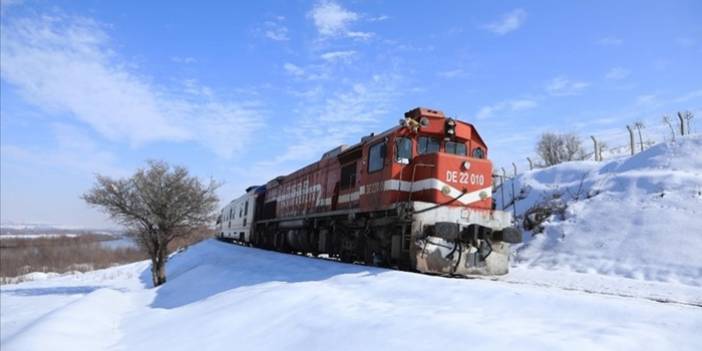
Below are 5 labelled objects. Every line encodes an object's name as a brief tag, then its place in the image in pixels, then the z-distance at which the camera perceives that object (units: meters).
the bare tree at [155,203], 22.81
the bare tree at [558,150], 36.75
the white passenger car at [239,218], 26.30
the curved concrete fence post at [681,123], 25.75
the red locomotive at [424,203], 10.34
